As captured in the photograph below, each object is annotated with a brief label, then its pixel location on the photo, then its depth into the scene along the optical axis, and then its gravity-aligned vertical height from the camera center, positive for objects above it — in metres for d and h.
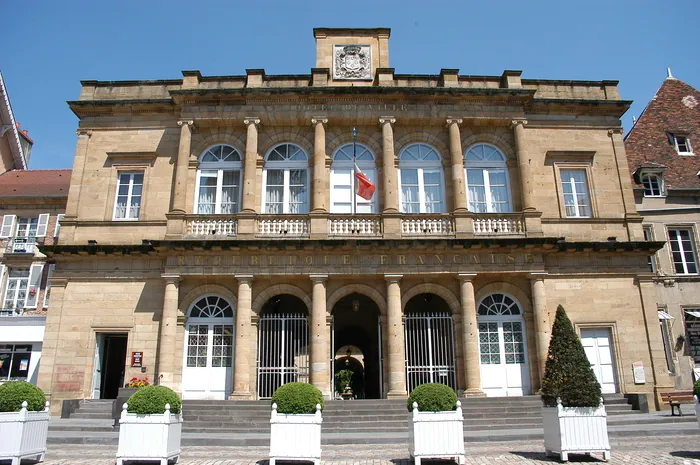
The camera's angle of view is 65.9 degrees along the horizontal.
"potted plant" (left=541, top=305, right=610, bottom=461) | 9.95 -0.40
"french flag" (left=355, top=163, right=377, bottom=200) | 18.75 +6.61
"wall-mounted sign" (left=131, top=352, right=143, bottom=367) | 18.14 +0.93
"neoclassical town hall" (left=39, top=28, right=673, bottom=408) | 18.11 +5.15
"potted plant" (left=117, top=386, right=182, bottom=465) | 9.60 -0.73
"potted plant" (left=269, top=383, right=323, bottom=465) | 9.55 -0.73
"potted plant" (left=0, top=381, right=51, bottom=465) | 9.72 -0.57
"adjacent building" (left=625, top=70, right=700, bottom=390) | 22.20 +7.11
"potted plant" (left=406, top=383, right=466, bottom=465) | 9.64 -0.78
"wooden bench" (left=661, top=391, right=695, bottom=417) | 15.91 -0.58
